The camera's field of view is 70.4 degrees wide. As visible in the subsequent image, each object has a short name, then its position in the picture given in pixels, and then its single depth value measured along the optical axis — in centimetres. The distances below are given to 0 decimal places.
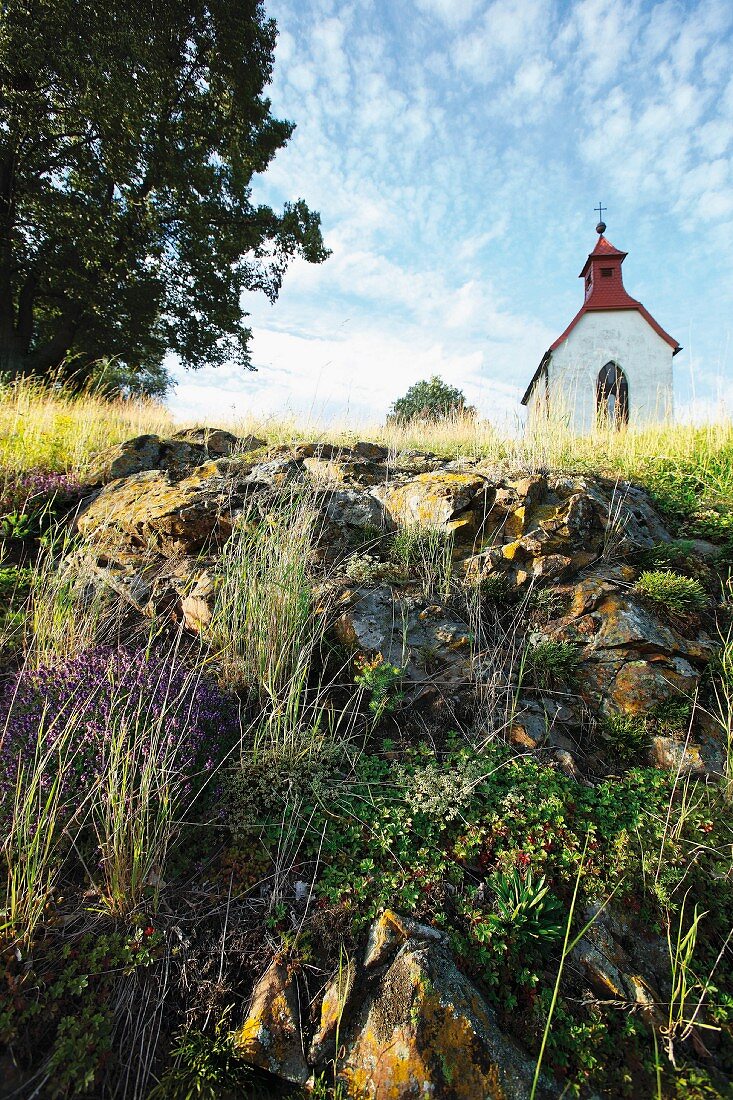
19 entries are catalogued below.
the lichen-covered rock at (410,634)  314
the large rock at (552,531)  387
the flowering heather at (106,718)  223
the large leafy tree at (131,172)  1152
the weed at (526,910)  190
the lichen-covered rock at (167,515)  399
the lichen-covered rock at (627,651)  305
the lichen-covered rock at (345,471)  475
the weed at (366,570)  372
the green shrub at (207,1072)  157
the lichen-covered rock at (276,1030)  165
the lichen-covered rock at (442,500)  417
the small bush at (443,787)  229
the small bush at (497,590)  373
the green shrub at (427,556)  371
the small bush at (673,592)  359
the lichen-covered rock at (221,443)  559
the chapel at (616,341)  2241
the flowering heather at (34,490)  445
